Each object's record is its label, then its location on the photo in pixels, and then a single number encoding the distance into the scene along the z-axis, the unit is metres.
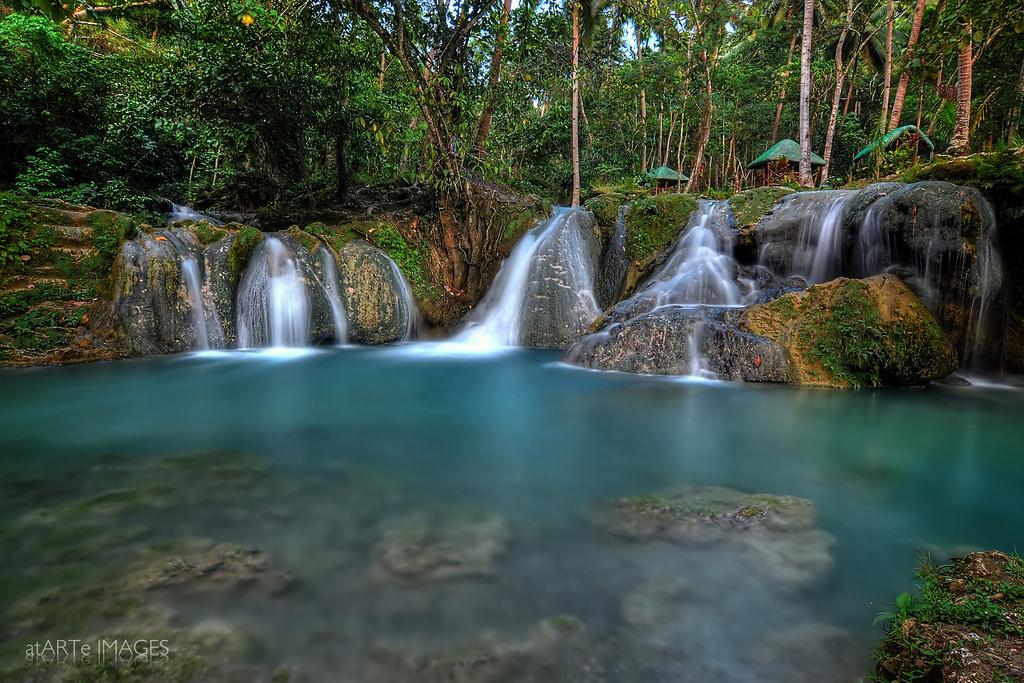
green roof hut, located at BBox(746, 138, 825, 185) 17.89
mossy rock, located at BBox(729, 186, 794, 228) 9.06
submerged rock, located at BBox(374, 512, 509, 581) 2.15
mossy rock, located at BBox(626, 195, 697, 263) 9.74
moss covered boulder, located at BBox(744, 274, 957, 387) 5.79
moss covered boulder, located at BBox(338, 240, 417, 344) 9.10
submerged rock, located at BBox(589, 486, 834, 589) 2.22
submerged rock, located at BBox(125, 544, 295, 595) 1.99
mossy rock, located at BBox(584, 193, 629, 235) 10.41
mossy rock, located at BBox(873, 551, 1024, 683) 1.34
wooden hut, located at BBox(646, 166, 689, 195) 20.50
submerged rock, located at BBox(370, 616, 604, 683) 1.60
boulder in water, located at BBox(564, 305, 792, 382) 6.06
